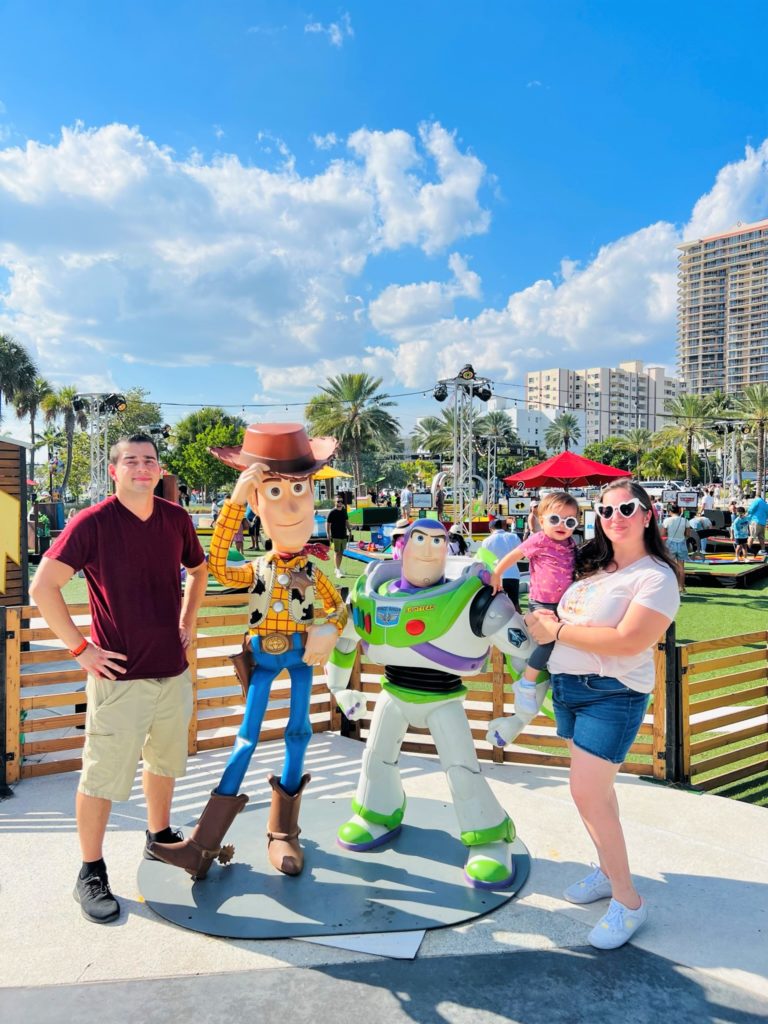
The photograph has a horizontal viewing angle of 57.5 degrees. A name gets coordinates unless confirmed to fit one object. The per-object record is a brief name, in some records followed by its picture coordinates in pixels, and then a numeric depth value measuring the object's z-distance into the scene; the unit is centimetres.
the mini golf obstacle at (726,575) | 1307
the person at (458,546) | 845
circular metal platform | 291
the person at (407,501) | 1993
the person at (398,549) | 365
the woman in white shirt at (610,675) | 275
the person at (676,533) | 1219
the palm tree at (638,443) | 7344
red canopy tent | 1156
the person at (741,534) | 1681
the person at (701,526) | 1840
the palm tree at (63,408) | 4831
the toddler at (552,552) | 371
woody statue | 331
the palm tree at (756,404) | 4400
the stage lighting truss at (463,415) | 1697
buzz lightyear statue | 329
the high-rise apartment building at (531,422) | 13875
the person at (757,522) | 1642
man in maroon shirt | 296
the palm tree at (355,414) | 4075
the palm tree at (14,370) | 4338
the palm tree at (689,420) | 5106
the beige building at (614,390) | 15488
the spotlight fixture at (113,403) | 2239
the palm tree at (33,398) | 4509
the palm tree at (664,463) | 6500
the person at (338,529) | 1422
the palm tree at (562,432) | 10338
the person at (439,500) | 1708
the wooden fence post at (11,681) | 423
